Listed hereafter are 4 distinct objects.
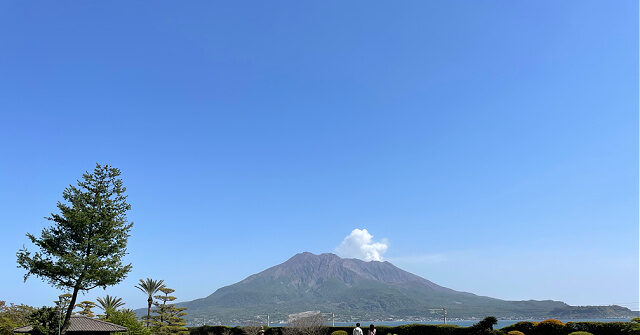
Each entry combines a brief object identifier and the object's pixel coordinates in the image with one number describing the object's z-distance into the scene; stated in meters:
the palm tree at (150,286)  54.81
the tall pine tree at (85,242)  28.52
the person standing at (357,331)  20.52
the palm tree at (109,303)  52.47
